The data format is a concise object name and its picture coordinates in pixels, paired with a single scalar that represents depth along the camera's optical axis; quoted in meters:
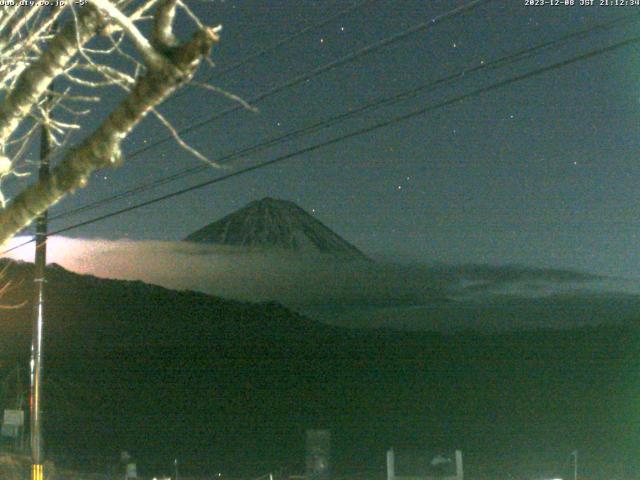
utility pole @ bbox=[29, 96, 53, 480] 18.25
